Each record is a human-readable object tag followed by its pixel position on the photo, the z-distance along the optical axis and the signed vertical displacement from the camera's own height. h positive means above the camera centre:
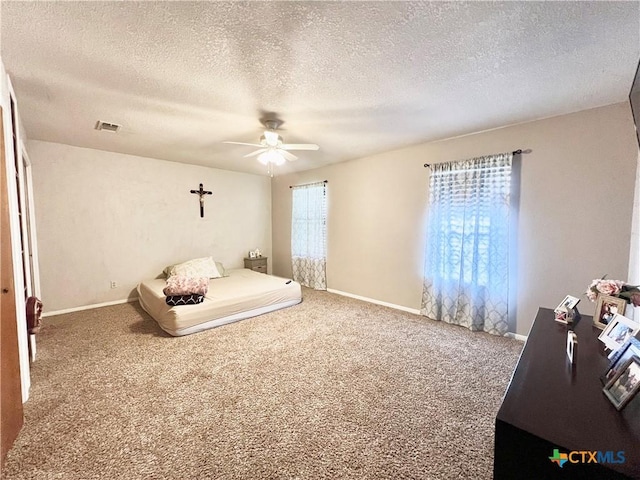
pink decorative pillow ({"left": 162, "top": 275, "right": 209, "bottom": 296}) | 3.09 -0.76
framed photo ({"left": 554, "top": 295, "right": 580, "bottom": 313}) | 1.70 -0.55
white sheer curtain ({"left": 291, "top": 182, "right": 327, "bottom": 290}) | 5.03 -0.28
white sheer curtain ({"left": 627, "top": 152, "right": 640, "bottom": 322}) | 2.11 -0.20
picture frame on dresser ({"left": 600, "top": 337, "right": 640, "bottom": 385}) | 0.99 -0.54
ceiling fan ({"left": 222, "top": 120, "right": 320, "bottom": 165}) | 2.84 +0.85
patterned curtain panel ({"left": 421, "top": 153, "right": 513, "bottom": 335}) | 2.99 -0.29
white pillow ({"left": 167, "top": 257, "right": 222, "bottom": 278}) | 4.34 -0.79
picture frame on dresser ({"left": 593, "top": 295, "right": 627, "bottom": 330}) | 1.51 -0.52
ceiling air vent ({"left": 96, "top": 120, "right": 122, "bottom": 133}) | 2.94 +1.10
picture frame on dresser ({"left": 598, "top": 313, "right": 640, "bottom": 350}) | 1.22 -0.54
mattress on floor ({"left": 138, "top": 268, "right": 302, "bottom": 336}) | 3.03 -1.05
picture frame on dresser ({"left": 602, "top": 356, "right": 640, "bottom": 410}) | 0.88 -0.58
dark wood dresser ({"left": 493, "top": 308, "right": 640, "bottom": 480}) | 0.72 -0.64
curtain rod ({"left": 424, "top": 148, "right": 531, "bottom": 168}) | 2.85 +0.75
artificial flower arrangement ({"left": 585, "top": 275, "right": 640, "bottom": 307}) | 1.53 -0.42
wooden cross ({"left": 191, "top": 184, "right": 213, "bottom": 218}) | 5.00 +0.52
